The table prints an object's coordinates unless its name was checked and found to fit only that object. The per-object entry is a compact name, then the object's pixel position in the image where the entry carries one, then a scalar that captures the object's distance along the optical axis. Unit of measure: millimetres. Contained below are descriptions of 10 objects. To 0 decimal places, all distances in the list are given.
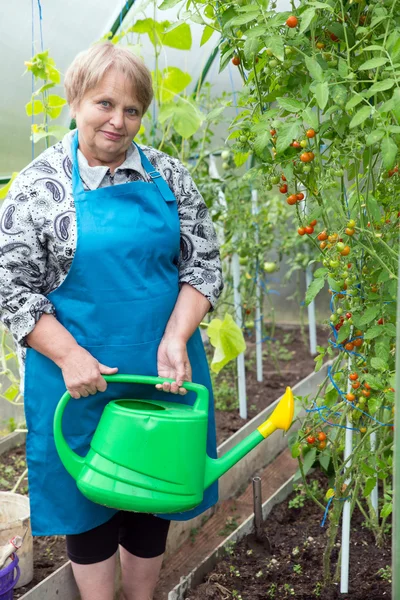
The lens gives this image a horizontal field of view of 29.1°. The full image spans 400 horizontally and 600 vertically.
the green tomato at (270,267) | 3848
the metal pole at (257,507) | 2193
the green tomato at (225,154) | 3504
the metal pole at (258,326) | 3729
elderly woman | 1496
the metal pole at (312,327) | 4105
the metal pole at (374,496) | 2110
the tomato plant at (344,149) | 1431
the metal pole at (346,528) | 1852
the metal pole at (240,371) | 3293
